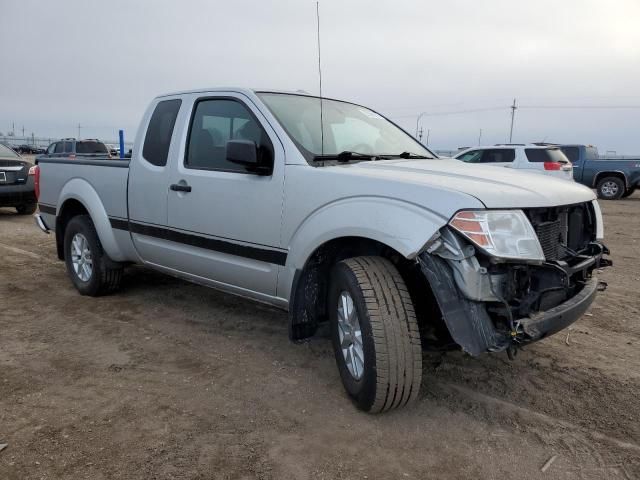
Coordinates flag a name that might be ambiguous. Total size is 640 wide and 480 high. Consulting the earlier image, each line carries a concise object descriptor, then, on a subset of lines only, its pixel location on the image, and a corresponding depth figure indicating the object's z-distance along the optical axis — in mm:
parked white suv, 13781
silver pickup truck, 2551
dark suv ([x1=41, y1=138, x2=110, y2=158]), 18812
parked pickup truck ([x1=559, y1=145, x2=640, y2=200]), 16438
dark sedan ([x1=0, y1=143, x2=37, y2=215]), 10289
